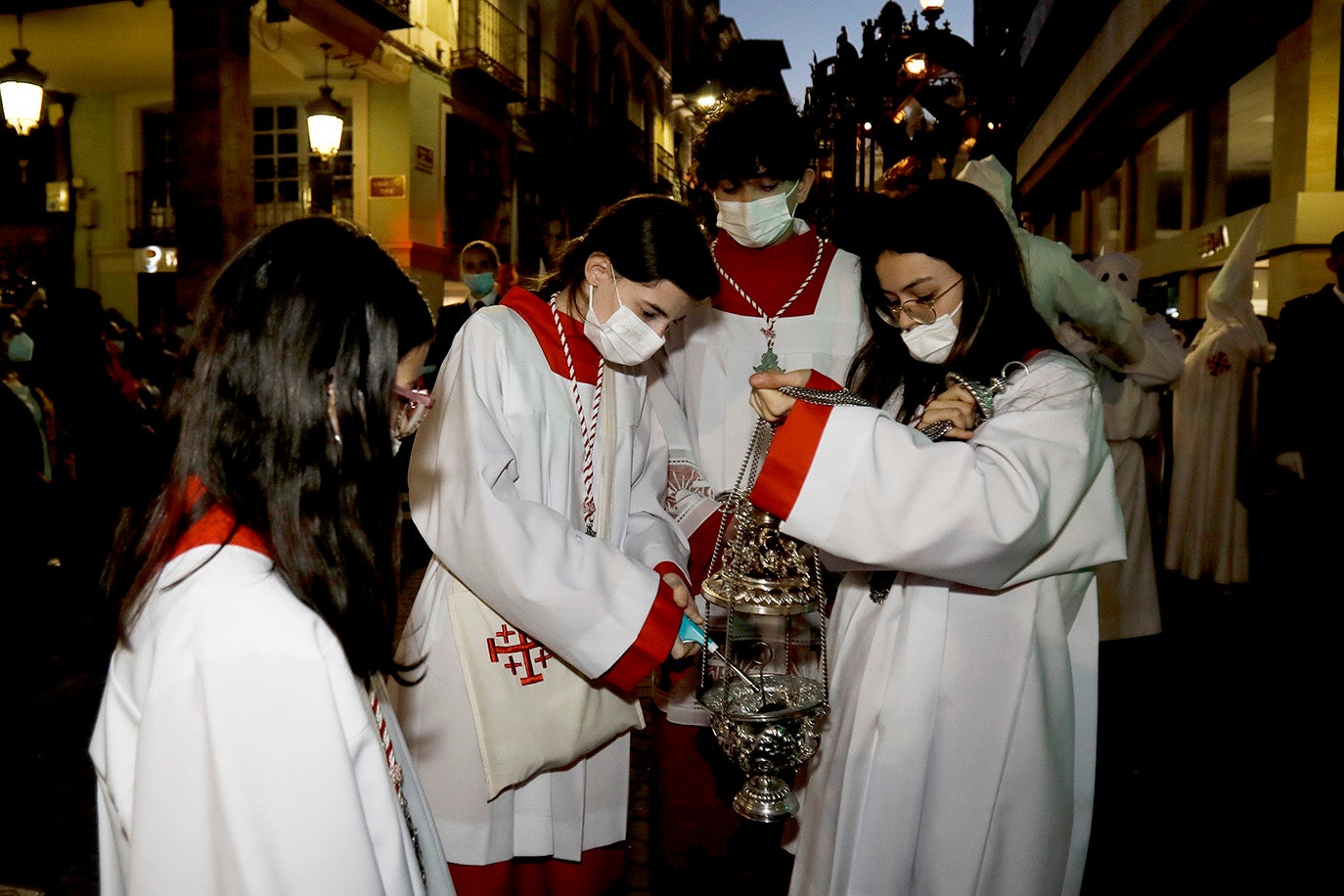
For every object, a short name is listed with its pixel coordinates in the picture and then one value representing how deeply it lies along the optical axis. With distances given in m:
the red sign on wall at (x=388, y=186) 14.52
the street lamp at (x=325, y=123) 11.05
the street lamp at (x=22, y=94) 8.46
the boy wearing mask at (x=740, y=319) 2.92
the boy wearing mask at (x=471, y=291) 7.12
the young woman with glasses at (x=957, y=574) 1.84
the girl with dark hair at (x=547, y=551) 2.12
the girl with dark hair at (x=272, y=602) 1.13
